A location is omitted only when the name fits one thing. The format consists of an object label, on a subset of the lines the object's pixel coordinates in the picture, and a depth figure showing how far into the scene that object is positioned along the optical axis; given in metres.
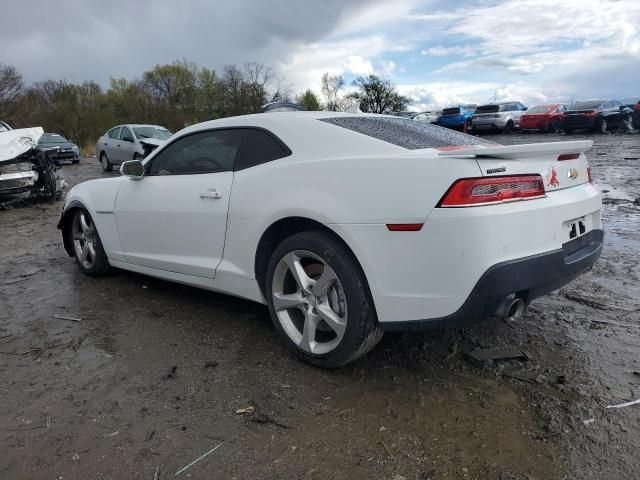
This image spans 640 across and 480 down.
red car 25.88
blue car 28.83
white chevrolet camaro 2.48
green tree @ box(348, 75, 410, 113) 44.34
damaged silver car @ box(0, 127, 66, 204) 9.84
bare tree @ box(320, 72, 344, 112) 49.81
